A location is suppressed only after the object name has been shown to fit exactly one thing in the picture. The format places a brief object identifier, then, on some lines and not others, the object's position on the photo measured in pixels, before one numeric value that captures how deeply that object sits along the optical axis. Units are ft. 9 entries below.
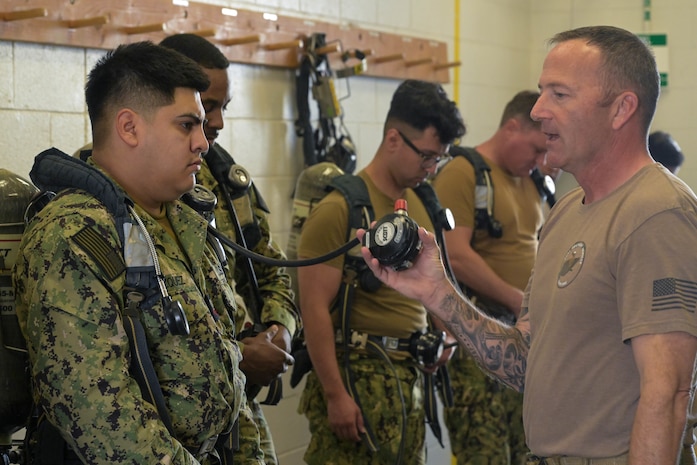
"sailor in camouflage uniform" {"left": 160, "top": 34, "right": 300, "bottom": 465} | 8.39
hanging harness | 13.75
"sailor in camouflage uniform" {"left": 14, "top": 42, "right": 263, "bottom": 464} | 5.99
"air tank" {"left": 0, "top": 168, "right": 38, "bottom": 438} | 6.66
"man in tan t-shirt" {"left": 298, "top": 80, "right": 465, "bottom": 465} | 10.31
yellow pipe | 17.93
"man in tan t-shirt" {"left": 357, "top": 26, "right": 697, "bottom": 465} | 5.73
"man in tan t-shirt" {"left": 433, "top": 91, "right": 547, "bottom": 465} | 12.34
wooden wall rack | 9.92
